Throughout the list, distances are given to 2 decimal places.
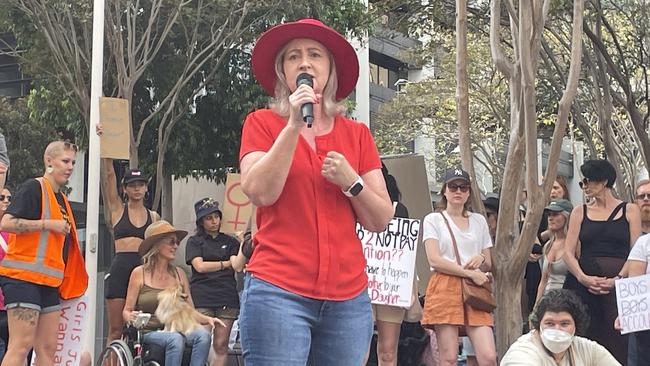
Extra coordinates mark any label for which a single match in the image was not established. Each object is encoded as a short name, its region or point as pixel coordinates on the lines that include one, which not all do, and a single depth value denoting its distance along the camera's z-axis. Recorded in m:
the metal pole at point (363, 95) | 28.66
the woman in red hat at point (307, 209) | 3.37
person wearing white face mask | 5.78
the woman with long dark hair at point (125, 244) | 9.02
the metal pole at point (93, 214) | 9.66
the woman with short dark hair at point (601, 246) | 7.84
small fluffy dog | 8.79
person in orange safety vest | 6.55
